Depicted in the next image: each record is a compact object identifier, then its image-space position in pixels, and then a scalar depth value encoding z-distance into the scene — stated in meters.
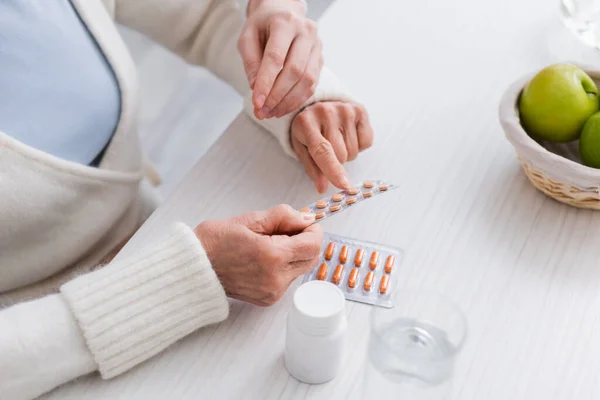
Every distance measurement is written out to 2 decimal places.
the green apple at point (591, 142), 0.69
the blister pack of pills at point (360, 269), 0.67
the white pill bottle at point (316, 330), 0.56
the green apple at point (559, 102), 0.72
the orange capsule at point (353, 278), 0.67
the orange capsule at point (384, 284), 0.67
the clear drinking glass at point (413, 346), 0.58
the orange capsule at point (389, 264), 0.69
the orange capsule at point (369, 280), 0.67
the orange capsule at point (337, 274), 0.68
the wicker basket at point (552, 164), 0.68
